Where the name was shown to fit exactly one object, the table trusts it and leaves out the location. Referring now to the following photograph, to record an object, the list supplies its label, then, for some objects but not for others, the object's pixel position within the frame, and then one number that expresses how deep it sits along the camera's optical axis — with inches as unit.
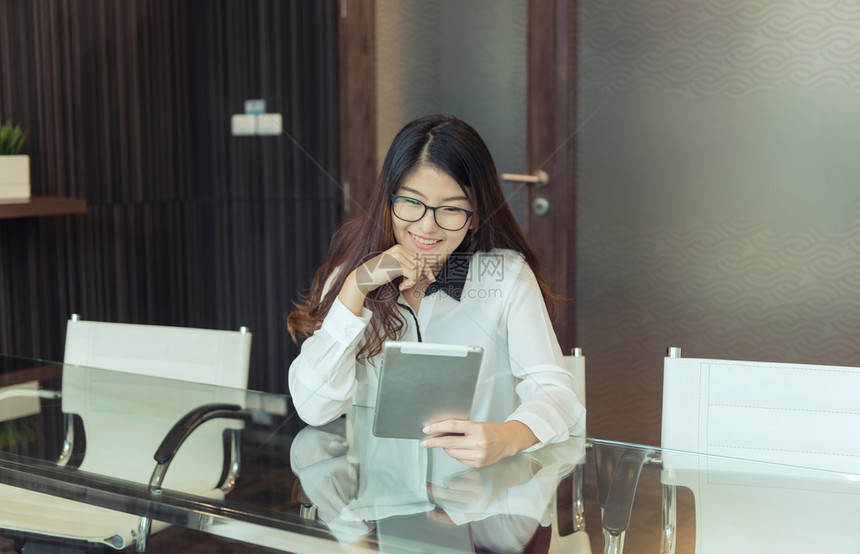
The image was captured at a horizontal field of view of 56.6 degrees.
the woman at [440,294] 54.2
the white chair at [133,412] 49.6
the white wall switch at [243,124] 119.1
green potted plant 86.0
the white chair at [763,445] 40.5
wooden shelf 83.7
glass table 38.5
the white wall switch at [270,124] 117.8
